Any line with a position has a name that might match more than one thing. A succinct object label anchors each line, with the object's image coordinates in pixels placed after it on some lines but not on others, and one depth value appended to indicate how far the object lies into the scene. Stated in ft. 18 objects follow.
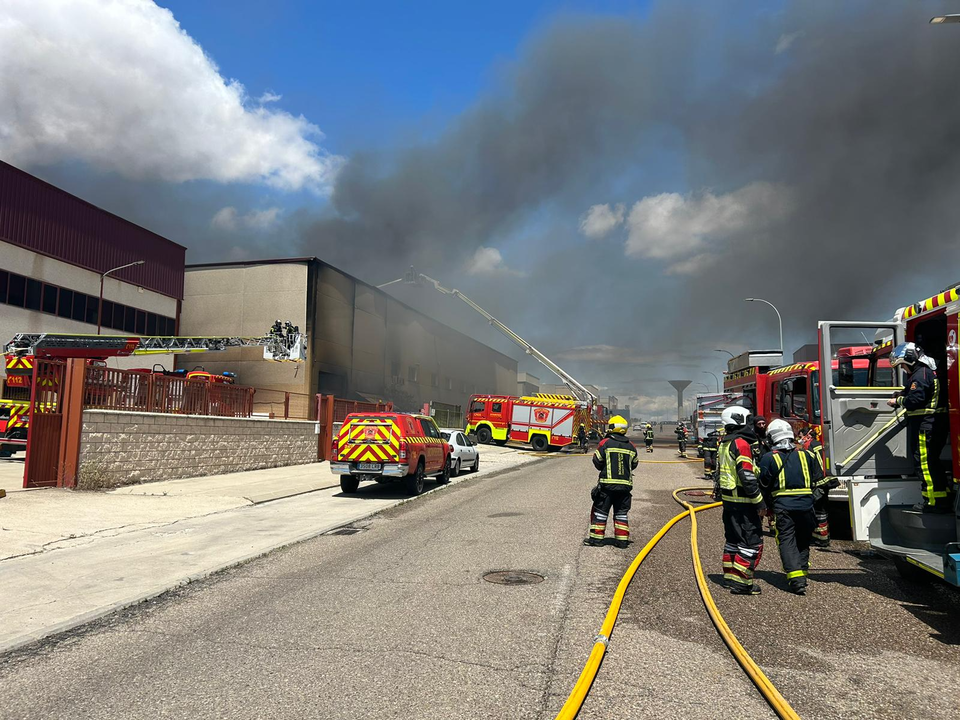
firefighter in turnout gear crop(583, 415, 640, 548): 27.40
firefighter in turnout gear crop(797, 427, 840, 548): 27.73
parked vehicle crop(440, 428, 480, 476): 65.72
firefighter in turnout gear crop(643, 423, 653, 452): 101.75
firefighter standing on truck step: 19.45
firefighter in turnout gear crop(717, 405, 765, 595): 20.44
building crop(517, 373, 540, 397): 336.74
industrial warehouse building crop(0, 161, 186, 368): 93.86
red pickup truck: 46.80
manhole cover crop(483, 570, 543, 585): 21.68
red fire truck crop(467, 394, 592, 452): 109.70
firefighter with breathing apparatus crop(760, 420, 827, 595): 20.49
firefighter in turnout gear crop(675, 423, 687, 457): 100.08
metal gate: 41.57
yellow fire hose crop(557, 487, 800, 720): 11.59
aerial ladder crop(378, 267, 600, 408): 158.20
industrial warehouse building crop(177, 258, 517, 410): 117.29
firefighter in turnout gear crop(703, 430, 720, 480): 57.36
